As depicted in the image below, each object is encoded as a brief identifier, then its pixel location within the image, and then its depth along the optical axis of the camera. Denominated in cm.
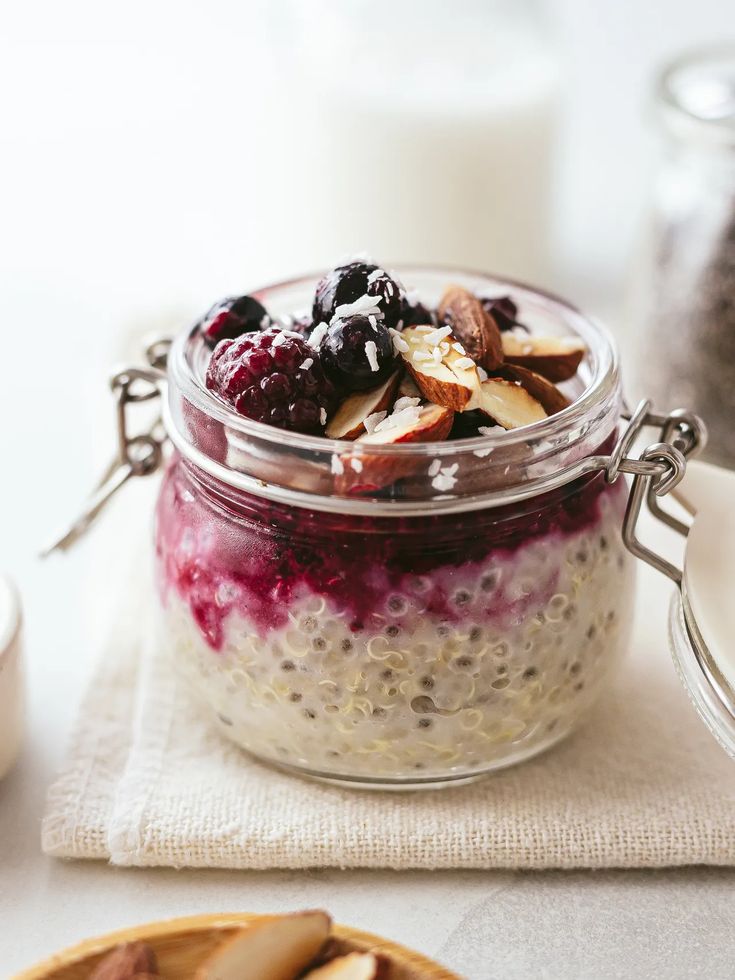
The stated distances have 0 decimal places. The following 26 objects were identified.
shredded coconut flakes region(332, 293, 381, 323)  33
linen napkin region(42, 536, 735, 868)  33
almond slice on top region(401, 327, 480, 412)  32
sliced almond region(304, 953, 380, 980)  29
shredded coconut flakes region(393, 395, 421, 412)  32
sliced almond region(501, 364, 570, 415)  34
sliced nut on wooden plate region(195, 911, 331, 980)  29
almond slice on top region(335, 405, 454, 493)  31
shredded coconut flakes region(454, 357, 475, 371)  32
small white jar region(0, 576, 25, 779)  34
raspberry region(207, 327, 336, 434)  32
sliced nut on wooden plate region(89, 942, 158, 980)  30
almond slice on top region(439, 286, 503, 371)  34
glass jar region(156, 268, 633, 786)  32
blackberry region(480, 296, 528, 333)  36
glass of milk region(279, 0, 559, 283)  51
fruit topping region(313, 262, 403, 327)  33
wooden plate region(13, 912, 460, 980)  30
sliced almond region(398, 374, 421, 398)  33
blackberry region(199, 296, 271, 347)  35
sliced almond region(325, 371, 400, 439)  32
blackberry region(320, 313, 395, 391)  32
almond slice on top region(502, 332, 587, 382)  35
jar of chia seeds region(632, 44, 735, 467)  44
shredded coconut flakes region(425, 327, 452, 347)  33
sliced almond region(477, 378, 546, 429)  32
